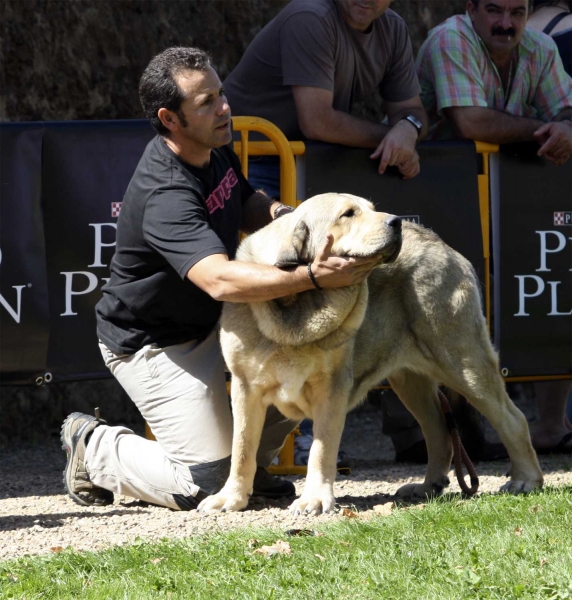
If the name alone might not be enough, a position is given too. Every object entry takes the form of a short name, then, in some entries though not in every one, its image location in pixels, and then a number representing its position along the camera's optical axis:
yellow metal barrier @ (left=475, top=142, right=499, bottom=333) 12.38
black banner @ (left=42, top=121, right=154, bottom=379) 11.27
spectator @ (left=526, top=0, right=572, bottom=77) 14.04
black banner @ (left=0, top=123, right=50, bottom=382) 11.12
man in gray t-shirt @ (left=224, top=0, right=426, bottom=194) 11.79
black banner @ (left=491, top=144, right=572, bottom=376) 12.42
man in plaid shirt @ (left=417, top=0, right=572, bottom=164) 12.48
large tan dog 8.66
